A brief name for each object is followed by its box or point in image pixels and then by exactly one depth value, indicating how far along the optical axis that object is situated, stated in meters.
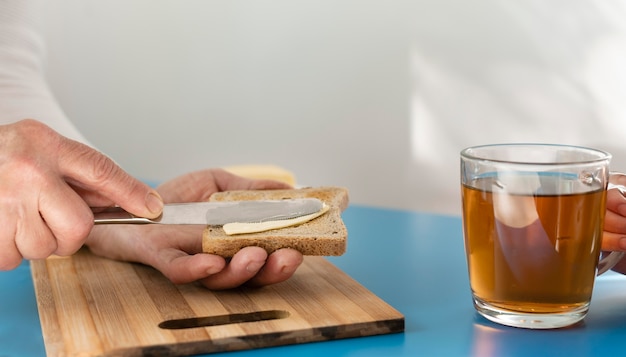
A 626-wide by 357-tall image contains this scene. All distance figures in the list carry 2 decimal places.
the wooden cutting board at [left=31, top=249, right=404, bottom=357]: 0.79
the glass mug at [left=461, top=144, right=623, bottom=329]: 0.78
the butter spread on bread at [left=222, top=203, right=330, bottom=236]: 0.93
